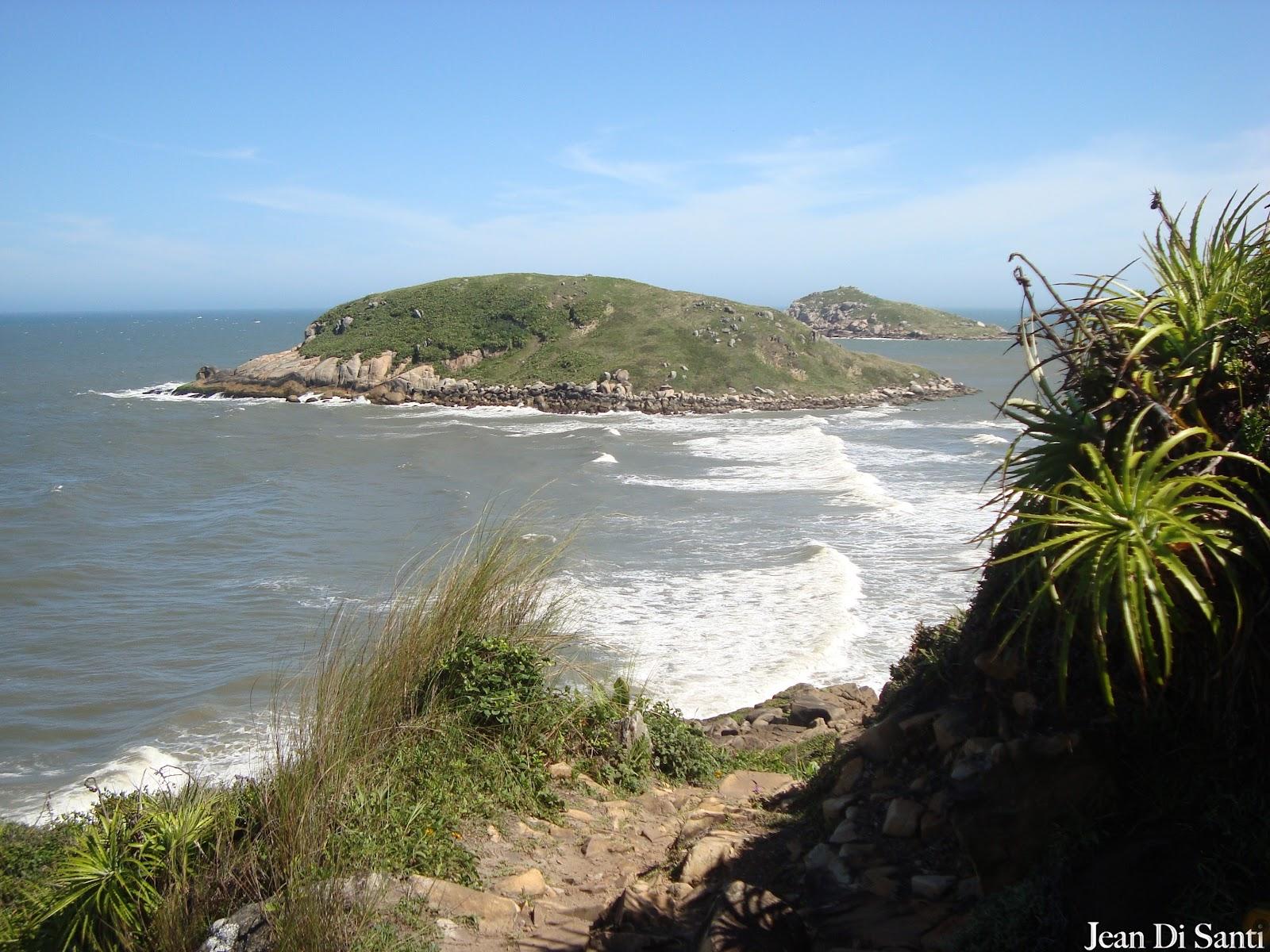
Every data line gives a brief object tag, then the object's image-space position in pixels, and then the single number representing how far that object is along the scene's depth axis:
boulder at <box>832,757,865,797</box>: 4.55
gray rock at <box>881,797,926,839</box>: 3.94
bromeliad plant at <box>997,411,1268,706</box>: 2.90
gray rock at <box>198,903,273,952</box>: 3.46
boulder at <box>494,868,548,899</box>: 4.24
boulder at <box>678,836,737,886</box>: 4.40
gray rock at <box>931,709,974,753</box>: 4.00
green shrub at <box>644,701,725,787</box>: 6.18
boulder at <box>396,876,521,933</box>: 3.91
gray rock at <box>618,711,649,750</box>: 6.02
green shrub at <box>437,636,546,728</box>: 5.37
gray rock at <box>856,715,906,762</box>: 4.49
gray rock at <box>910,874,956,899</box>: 3.55
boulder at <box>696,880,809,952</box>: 3.35
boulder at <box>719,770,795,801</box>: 5.95
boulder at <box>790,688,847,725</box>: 8.35
